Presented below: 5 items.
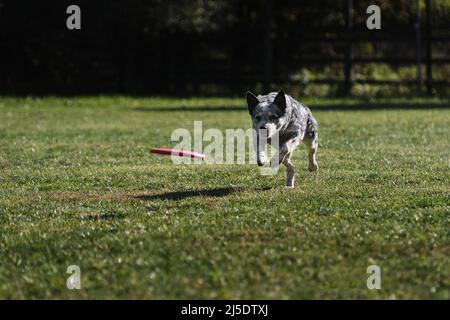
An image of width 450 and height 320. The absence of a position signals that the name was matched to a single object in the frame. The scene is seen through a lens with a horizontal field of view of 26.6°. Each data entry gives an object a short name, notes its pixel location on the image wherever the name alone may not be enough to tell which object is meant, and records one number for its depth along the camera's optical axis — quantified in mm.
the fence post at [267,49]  36312
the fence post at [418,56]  34719
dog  11773
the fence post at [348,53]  35438
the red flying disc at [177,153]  15331
